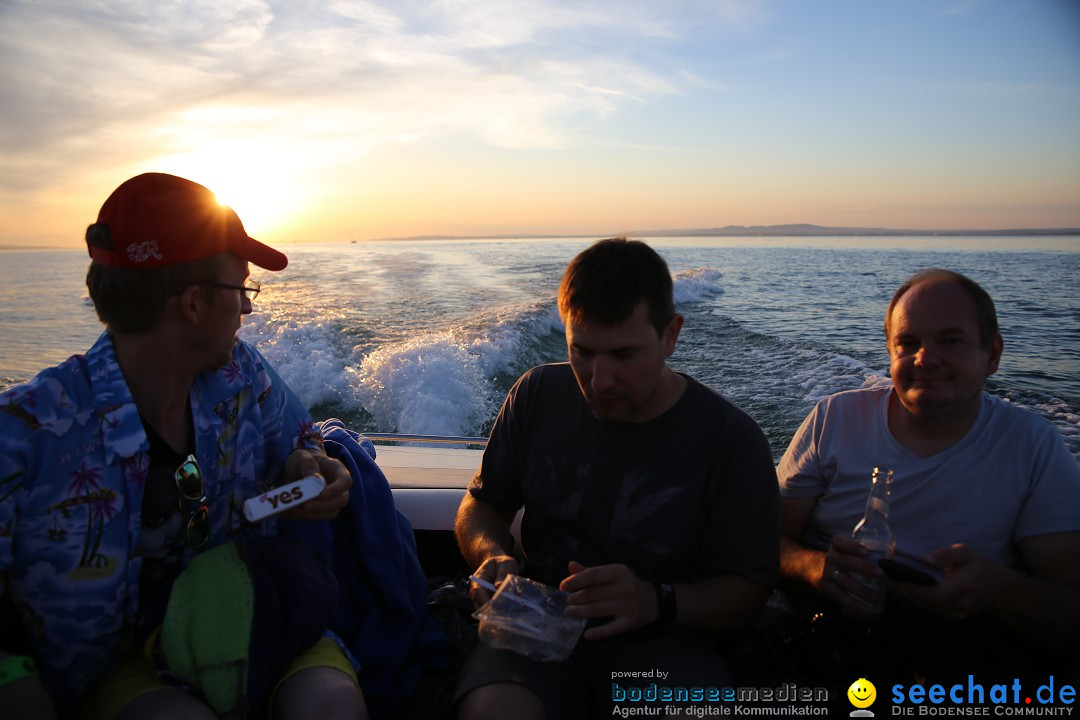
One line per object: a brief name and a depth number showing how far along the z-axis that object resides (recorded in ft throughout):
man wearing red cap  4.21
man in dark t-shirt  5.00
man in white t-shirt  5.20
